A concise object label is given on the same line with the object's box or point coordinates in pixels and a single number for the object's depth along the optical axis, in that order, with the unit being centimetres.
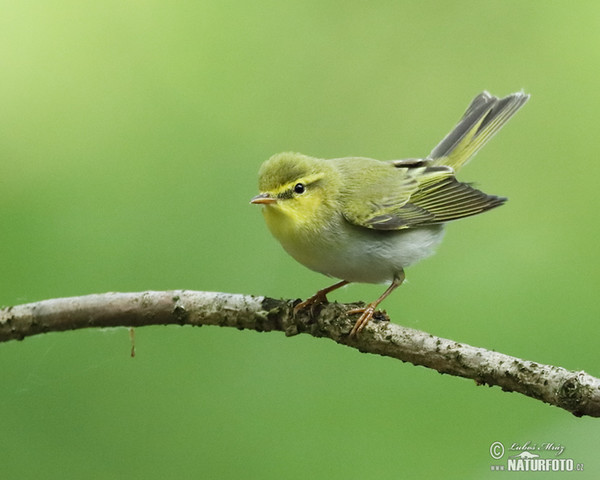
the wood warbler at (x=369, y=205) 654
